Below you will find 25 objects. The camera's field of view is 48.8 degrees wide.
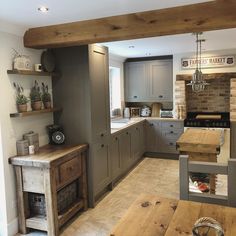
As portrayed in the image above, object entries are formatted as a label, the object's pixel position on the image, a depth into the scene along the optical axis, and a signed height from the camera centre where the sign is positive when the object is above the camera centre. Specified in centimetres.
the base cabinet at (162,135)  545 -87
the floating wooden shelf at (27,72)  274 +28
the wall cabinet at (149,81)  580 +30
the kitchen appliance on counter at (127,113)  613 -43
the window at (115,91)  603 +10
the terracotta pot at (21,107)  286 -10
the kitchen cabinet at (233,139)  506 -92
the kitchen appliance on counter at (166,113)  575 -43
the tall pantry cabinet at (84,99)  331 -4
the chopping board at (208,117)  529 -51
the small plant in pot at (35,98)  307 -1
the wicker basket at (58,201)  290 -119
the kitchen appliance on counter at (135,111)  626 -40
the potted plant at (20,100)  286 -2
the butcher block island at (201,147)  337 -72
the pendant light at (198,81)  373 +17
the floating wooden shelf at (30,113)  277 -17
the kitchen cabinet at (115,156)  404 -98
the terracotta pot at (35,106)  307 -10
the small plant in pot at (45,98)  327 -1
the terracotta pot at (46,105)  328 -10
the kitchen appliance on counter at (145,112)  617 -42
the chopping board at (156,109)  616 -35
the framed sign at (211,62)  519 +63
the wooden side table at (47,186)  269 -96
